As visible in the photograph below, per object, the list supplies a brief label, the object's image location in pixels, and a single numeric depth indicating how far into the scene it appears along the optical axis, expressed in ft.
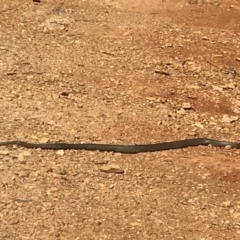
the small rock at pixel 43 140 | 18.03
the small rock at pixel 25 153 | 17.47
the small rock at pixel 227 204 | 16.17
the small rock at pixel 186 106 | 20.47
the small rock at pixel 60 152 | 17.62
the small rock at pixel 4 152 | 17.49
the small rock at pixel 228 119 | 20.00
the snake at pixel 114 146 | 17.81
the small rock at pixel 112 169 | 17.06
